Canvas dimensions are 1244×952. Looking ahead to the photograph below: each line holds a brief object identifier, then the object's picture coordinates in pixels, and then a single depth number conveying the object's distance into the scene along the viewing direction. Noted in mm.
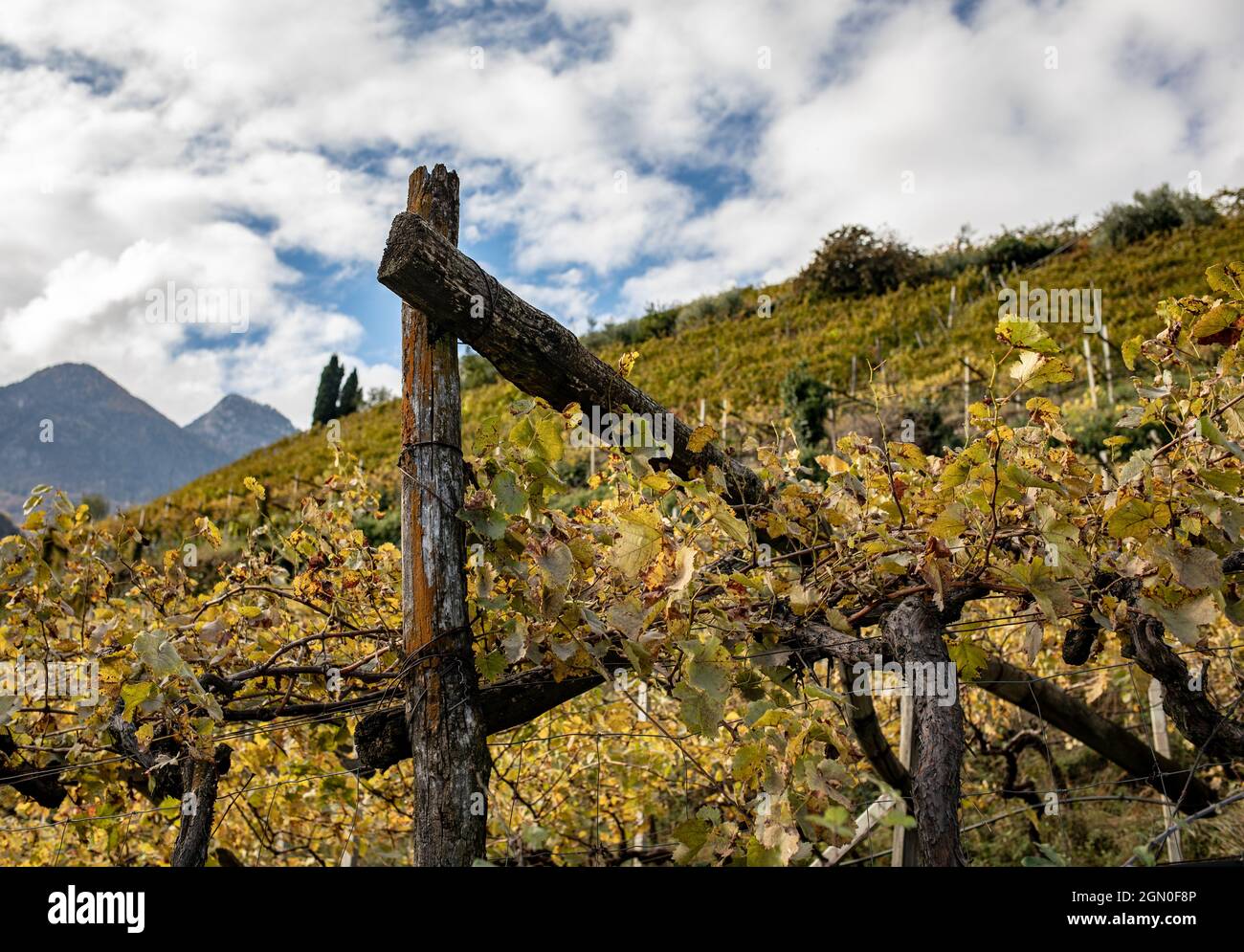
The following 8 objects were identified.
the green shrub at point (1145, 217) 20016
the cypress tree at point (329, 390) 32188
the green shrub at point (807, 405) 12469
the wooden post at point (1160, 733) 4910
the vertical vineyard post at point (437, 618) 1539
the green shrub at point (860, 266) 21969
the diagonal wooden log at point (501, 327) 1494
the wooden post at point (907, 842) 2875
